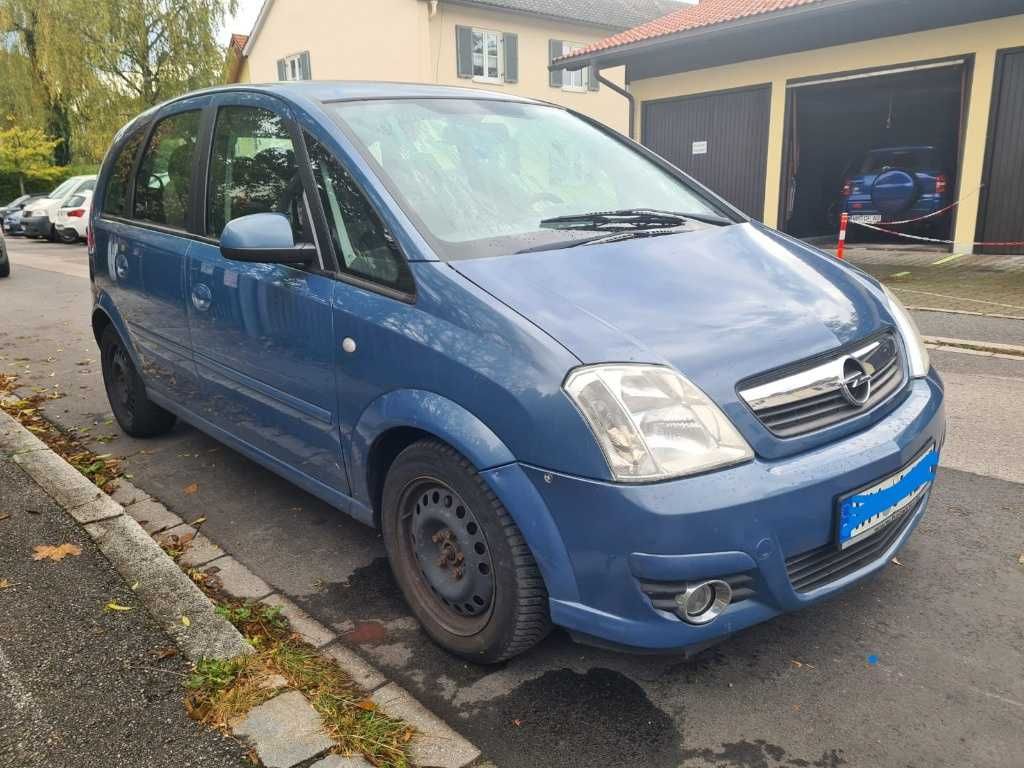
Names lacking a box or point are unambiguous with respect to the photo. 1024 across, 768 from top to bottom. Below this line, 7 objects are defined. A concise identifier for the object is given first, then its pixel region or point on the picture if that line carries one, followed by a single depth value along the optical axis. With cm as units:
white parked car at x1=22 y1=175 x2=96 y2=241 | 2155
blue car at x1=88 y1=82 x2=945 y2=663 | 213
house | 2423
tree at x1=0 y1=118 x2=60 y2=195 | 3269
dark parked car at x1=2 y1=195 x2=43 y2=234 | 2348
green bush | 3512
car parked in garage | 1448
